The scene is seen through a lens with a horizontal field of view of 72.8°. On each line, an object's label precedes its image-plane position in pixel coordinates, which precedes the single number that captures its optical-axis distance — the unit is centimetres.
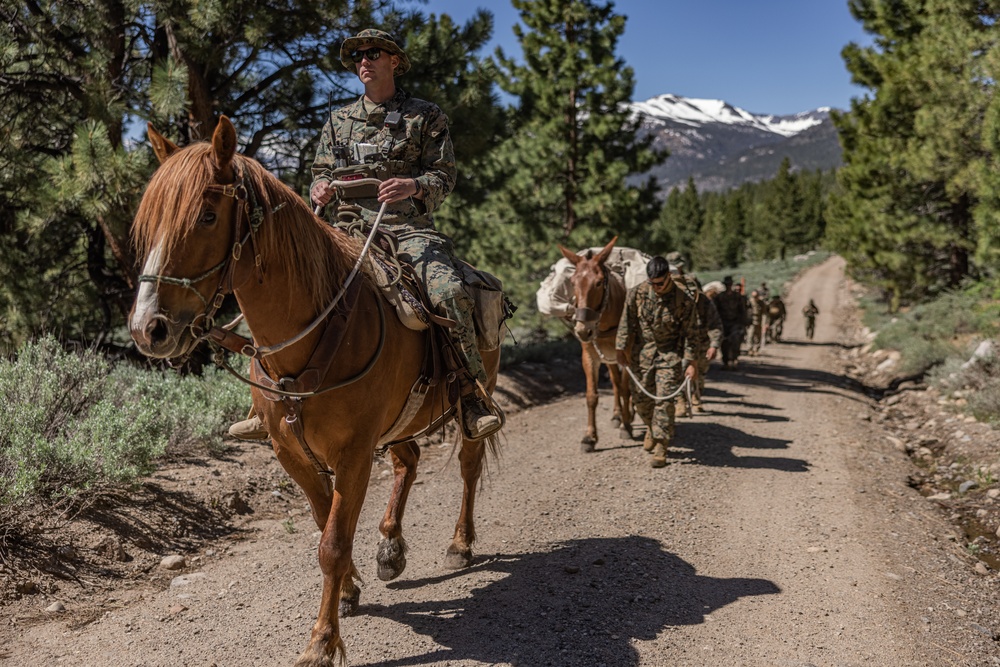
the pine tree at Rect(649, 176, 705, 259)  8828
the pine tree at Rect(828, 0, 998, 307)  1661
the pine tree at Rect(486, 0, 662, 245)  1709
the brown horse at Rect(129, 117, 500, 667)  298
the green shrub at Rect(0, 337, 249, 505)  553
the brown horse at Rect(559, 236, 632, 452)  913
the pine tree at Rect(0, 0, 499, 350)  784
